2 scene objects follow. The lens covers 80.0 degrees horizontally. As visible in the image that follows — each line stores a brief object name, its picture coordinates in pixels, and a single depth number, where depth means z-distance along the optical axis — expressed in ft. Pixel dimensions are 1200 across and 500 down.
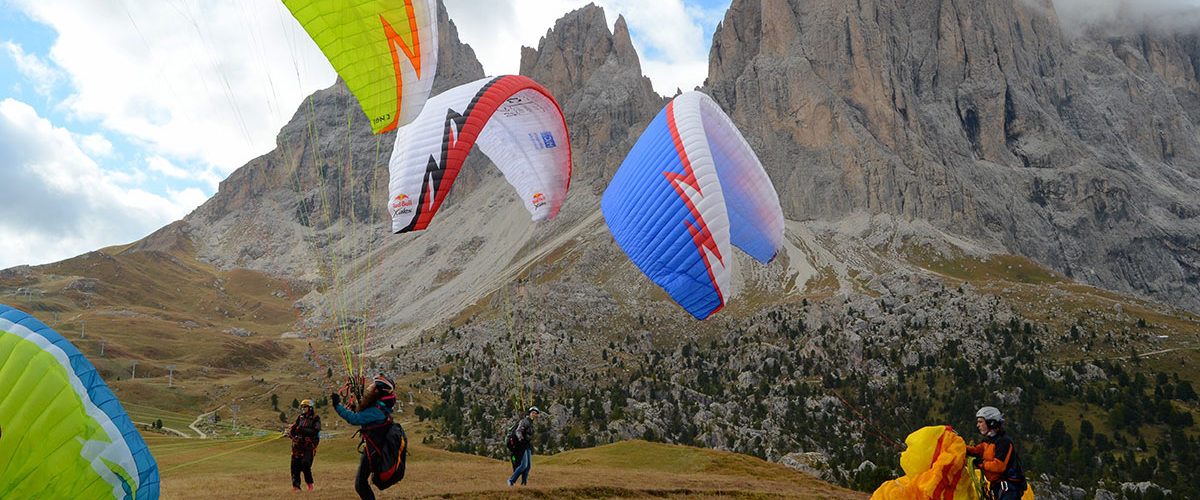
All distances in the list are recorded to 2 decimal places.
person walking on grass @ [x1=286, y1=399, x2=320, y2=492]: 40.86
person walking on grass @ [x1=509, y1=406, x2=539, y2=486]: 45.16
